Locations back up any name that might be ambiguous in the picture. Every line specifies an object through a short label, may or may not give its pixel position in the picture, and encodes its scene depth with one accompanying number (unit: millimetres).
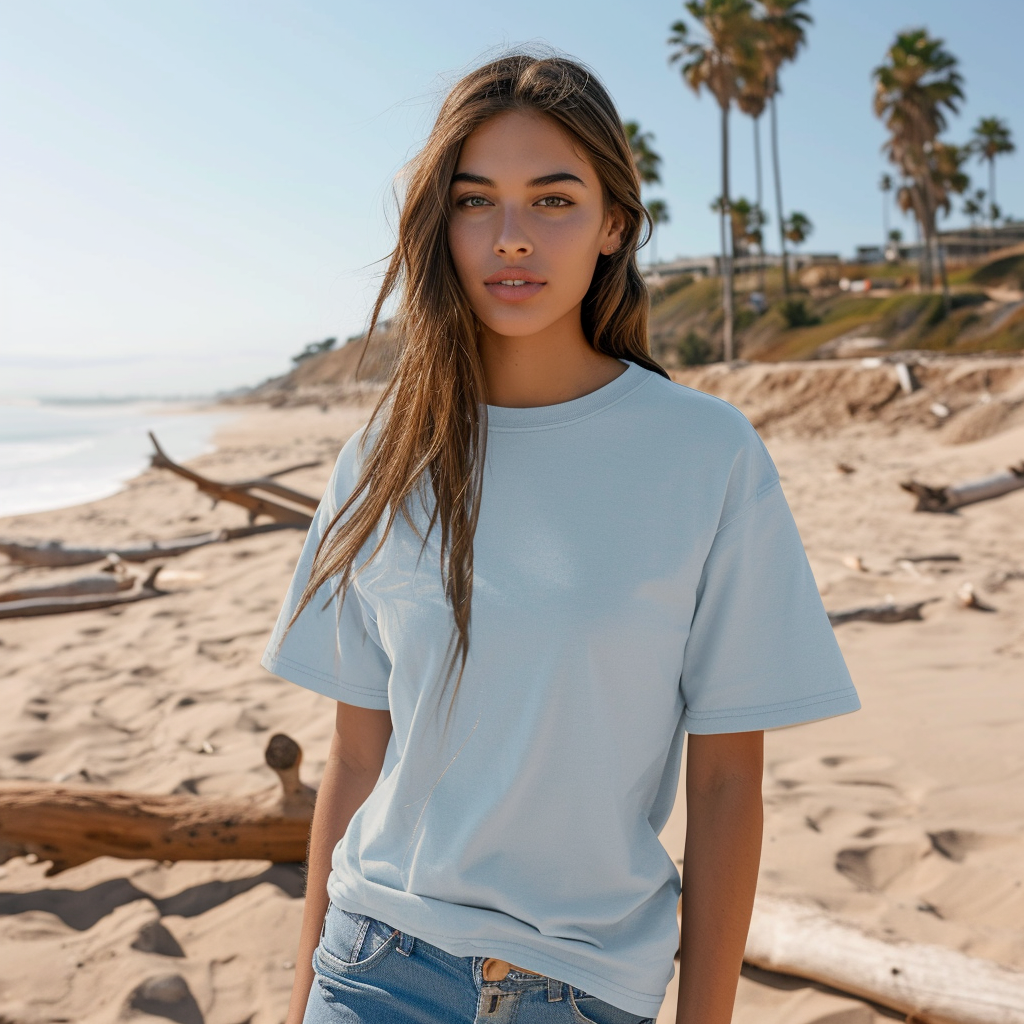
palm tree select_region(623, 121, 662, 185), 33531
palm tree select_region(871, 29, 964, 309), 28578
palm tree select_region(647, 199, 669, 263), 37406
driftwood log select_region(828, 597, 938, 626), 5105
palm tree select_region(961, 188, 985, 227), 60281
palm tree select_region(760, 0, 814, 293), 28891
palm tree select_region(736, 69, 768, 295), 30095
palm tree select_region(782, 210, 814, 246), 47609
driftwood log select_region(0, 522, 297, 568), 6770
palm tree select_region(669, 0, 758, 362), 27422
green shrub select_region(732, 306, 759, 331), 36062
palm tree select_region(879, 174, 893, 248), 62938
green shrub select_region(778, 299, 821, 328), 33375
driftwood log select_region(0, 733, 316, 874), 2857
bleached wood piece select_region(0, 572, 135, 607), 6203
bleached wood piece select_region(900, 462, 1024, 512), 8242
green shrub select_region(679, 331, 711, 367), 31938
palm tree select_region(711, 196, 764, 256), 46531
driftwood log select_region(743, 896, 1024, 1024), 1934
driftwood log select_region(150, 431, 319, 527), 7008
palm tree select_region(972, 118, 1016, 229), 50938
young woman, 1224
